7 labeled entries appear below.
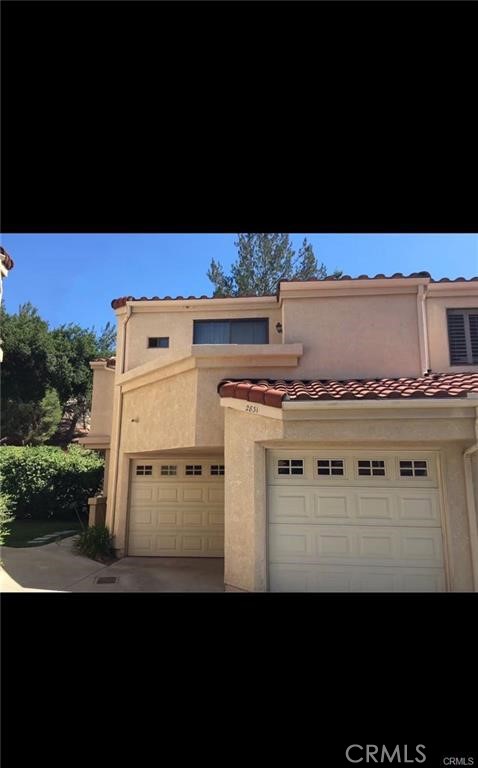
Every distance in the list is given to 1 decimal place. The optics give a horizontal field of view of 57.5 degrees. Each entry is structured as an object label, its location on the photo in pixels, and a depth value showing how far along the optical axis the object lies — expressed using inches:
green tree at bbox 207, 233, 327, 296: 1198.4
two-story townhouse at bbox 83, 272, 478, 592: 338.6
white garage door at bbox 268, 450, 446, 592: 340.2
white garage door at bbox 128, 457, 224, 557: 508.4
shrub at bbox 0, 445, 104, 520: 801.6
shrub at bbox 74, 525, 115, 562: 482.3
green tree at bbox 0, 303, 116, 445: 1245.1
